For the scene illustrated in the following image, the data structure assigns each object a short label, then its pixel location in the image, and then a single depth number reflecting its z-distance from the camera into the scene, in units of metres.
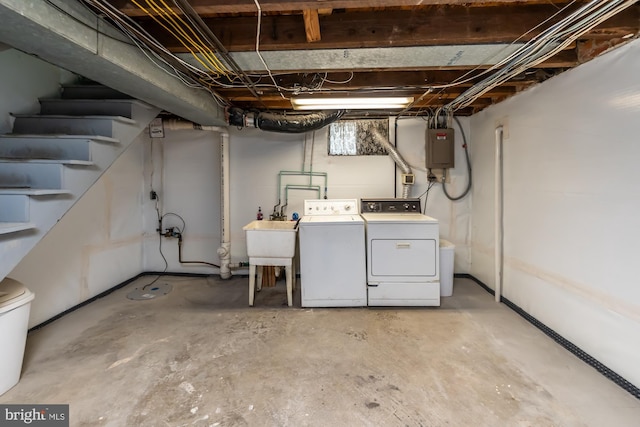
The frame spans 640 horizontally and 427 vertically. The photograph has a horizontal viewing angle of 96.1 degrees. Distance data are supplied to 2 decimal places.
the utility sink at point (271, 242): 2.88
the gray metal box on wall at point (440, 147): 3.60
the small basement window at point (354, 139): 3.79
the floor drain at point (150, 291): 3.24
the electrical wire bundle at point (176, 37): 1.53
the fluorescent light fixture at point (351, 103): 2.77
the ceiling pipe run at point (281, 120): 3.34
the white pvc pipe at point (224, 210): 3.65
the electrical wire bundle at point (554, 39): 1.44
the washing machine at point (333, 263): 2.86
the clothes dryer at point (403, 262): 2.82
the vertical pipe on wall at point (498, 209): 2.99
